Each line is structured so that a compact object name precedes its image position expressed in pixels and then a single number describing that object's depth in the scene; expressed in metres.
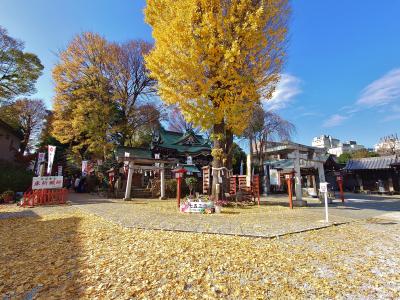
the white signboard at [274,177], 23.22
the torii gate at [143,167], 14.69
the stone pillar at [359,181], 25.45
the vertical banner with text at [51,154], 14.07
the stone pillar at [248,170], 13.72
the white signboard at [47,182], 12.30
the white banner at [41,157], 17.90
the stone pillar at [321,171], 14.77
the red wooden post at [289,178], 11.43
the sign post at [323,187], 8.00
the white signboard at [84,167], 20.44
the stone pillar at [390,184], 22.80
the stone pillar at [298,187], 12.44
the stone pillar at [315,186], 20.42
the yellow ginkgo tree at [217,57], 9.14
